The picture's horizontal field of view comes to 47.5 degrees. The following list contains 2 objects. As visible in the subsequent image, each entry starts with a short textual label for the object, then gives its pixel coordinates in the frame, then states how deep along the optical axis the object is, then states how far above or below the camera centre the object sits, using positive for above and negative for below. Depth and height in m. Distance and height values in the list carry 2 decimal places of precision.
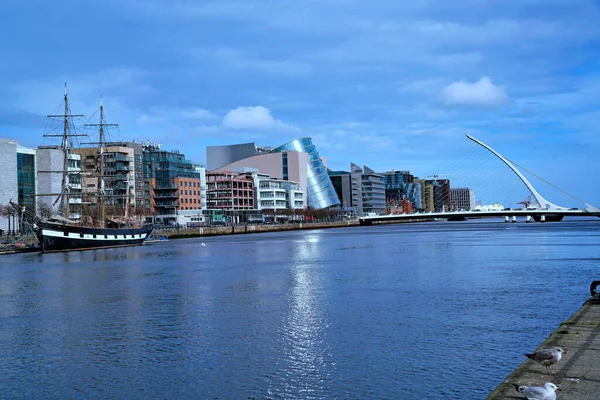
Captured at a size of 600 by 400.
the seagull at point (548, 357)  9.43 -1.94
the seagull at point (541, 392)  7.85 -2.02
